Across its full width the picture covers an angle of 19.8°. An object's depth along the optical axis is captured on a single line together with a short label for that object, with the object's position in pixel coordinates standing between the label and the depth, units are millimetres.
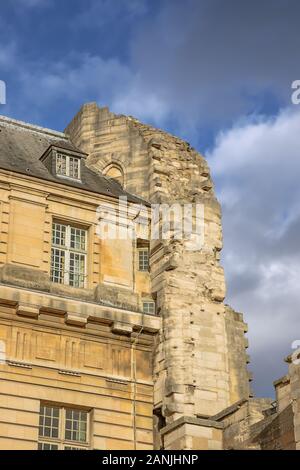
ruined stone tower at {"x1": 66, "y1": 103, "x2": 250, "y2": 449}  24375
